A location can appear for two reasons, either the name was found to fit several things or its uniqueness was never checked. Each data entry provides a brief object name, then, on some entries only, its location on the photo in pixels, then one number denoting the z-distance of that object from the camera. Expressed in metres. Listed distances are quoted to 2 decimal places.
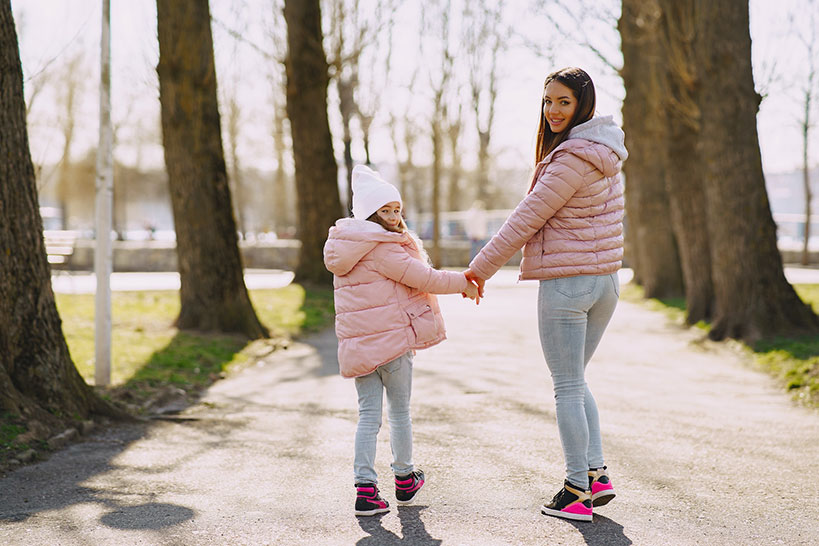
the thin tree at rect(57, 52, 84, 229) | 37.79
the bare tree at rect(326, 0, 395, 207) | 23.52
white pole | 7.75
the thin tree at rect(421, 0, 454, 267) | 27.78
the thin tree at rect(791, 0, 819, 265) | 25.42
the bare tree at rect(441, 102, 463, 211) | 36.53
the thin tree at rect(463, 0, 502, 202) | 32.19
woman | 3.99
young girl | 4.20
